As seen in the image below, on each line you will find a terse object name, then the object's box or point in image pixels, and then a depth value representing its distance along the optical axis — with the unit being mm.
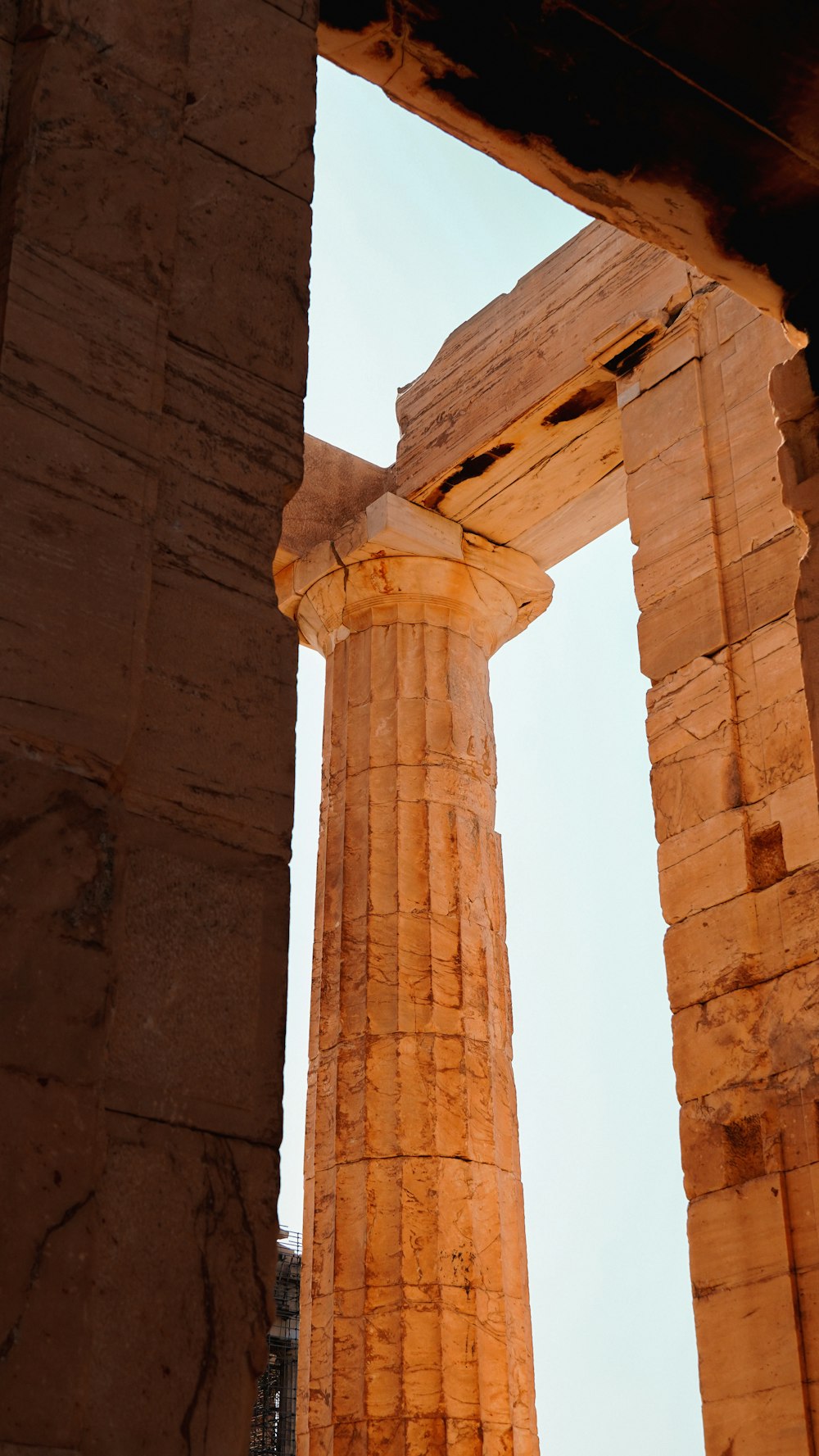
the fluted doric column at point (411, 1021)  11242
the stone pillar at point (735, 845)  8180
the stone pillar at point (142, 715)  2959
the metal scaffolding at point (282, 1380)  31172
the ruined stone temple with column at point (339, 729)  3104
